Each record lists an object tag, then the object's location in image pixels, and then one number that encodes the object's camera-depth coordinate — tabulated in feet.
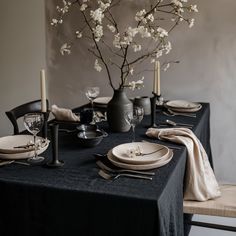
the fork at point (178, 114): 7.82
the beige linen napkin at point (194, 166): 5.98
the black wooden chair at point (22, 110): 7.27
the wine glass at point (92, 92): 7.97
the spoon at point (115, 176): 4.65
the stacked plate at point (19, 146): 5.20
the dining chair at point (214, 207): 6.16
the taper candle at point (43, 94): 5.40
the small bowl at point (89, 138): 5.77
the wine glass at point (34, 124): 5.28
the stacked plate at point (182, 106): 8.06
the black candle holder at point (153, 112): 6.92
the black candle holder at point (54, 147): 5.04
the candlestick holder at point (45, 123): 5.50
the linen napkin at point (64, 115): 7.34
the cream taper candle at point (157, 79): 7.17
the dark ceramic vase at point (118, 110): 6.56
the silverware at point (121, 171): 4.78
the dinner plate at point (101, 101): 8.75
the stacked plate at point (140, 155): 4.93
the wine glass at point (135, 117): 6.14
